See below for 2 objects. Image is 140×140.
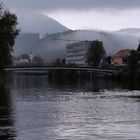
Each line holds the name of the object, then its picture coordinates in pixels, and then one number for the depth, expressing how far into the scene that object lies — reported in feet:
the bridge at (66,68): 591.49
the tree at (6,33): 295.28
